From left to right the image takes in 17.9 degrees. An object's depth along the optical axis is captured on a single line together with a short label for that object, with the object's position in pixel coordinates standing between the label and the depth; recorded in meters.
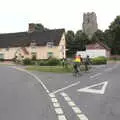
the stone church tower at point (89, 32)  102.38
